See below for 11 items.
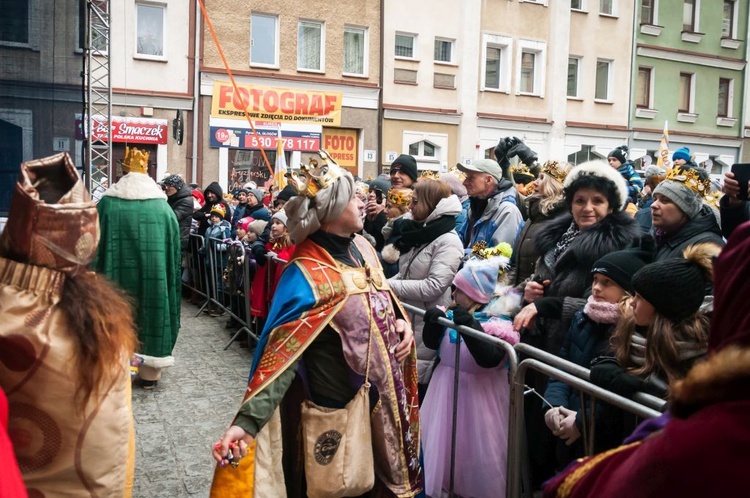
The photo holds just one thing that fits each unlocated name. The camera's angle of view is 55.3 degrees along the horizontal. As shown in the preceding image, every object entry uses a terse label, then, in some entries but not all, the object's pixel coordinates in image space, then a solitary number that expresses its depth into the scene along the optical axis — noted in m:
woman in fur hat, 3.86
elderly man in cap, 5.61
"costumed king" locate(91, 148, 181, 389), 6.37
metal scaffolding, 7.72
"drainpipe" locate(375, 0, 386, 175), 23.03
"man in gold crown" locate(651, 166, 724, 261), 4.16
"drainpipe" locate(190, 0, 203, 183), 20.45
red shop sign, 19.25
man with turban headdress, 2.98
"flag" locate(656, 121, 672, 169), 10.92
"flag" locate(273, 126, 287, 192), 9.99
